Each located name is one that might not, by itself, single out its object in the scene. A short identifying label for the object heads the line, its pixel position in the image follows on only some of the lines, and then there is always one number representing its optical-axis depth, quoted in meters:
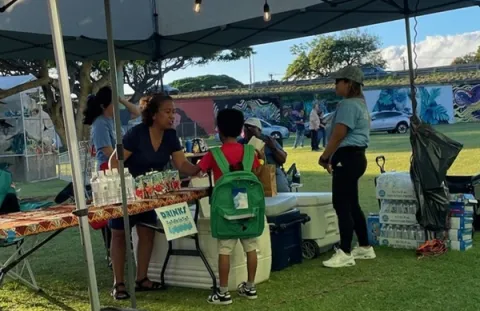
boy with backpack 3.91
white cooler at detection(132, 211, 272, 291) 4.32
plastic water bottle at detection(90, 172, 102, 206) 3.66
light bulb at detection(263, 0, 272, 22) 5.58
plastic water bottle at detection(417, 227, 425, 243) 5.25
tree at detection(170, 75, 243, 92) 59.16
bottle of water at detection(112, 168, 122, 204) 3.72
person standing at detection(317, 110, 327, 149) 20.46
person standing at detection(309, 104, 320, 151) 19.59
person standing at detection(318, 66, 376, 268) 4.76
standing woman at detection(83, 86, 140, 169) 4.60
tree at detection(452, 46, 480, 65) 61.22
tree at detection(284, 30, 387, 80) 59.38
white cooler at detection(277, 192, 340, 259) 5.25
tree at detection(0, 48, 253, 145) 12.36
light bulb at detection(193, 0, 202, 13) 5.31
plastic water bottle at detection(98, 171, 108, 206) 3.66
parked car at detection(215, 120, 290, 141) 28.50
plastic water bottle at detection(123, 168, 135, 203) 3.82
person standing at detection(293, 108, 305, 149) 21.52
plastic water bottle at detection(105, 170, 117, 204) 3.69
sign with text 3.85
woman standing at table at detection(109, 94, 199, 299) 4.28
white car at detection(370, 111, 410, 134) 27.17
